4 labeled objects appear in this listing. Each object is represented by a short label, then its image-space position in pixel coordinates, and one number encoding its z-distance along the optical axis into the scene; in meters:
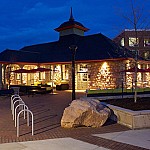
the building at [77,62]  22.14
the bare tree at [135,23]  10.57
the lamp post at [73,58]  12.85
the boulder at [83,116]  7.51
